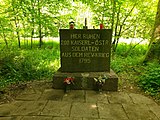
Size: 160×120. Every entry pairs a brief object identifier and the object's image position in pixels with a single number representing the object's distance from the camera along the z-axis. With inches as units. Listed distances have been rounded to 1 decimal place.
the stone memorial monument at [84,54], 131.0
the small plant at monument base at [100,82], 121.4
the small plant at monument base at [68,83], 121.0
